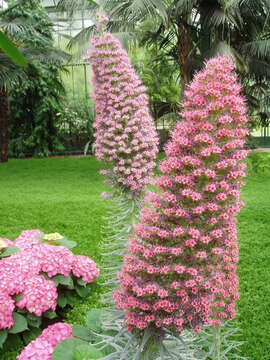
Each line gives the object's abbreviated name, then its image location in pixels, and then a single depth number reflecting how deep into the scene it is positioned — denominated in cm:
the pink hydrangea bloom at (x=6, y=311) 261
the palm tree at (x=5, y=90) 834
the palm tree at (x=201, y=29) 805
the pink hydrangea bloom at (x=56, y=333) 241
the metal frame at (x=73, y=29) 1345
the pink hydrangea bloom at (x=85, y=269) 345
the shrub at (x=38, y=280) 279
